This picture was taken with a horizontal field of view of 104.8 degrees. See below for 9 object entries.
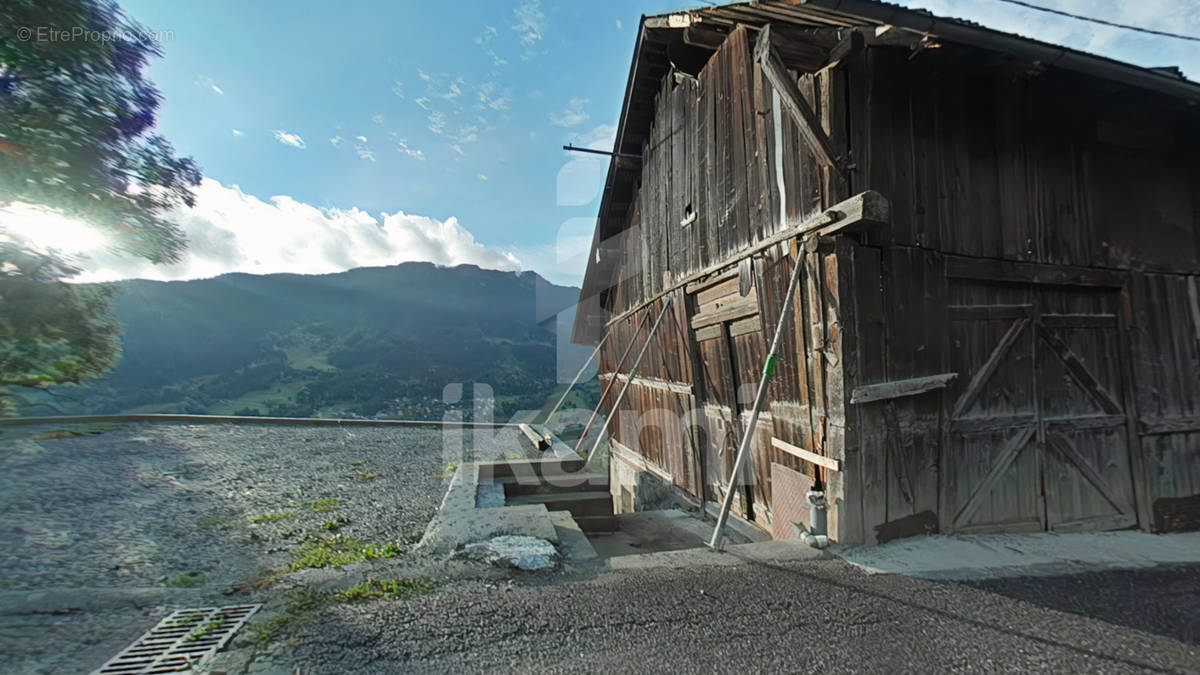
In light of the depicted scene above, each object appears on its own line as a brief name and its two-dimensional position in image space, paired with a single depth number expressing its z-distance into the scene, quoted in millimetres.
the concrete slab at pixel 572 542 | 3722
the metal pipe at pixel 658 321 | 7221
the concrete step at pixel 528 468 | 7695
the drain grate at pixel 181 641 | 2238
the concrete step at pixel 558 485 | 7652
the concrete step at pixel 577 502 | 7570
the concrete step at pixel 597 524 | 6555
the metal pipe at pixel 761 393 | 3715
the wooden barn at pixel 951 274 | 3797
